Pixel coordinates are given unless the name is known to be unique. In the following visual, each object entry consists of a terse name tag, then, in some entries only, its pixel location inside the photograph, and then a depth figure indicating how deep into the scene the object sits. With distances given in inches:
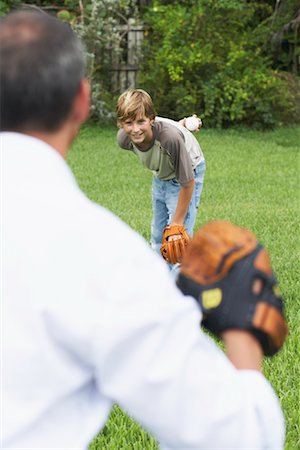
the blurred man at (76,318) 56.8
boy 244.5
